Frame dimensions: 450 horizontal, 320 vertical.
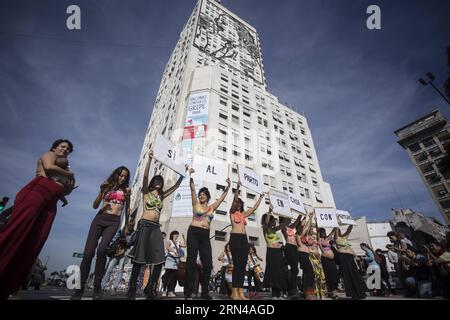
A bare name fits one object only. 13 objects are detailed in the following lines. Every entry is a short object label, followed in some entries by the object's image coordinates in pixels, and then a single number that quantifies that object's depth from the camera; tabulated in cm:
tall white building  2438
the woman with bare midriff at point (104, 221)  358
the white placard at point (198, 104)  2803
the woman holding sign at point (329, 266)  616
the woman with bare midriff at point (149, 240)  388
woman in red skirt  252
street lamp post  1285
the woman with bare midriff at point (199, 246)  411
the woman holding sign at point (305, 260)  532
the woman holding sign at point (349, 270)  546
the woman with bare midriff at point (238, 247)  409
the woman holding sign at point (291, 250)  534
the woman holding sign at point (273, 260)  513
